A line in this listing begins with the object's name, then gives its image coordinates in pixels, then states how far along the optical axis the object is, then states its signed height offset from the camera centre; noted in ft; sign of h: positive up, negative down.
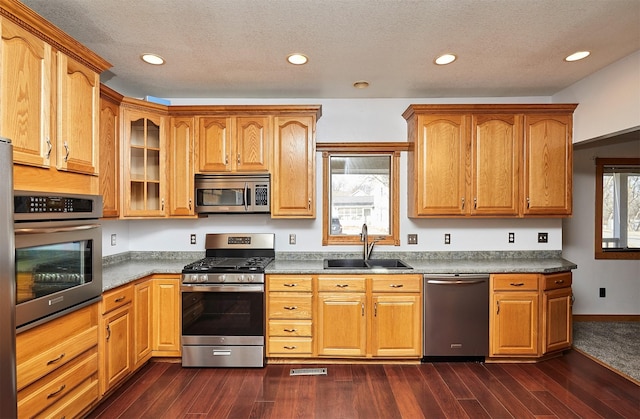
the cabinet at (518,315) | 9.51 -3.07
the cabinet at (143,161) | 9.71 +1.47
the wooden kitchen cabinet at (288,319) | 9.52 -3.18
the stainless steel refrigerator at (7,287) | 4.28 -1.04
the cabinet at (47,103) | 5.28 +1.94
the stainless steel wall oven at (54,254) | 5.33 -0.83
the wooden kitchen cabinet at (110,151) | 8.86 +1.63
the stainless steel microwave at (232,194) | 10.32 +0.48
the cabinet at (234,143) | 10.28 +2.07
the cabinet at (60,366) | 5.36 -2.86
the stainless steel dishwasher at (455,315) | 9.46 -3.05
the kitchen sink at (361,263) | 10.87 -1.80
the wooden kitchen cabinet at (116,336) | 7.43 -3.07
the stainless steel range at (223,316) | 9.34 -3.06
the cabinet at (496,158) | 10.22 +1.60
